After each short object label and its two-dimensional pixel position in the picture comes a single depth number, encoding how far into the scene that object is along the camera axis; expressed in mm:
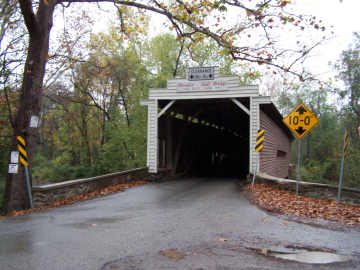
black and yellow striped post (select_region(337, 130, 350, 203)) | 8732
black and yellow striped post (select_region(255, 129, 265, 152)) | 12477
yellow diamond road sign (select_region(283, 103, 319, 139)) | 9367
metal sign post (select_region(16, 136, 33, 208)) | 9352
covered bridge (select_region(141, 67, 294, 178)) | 14062
